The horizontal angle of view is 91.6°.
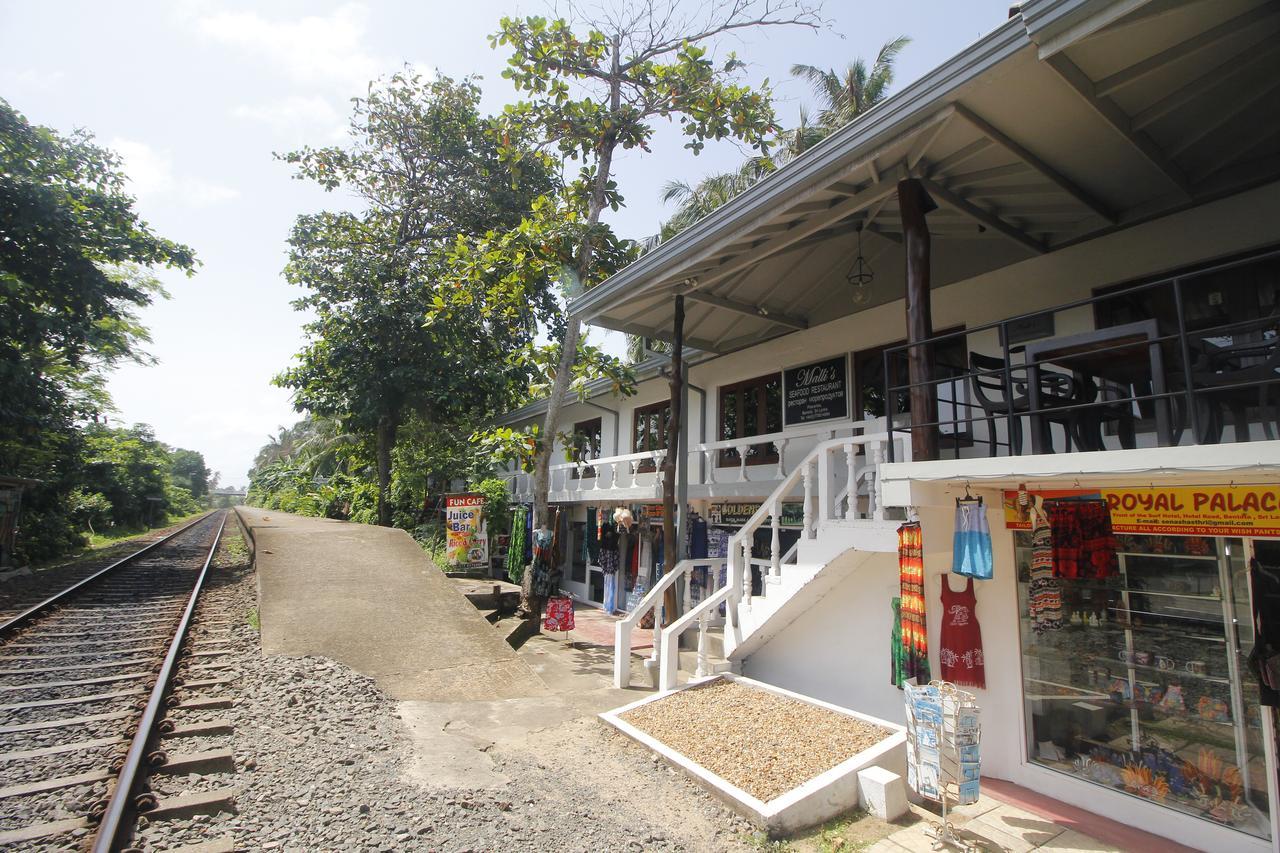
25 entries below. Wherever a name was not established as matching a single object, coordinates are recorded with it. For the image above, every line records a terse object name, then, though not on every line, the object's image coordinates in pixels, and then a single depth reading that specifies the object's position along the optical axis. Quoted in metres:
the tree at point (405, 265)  21.58
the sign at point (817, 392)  9.47
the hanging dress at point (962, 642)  5.80
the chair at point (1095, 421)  4.79
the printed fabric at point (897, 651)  5.87
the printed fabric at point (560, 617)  10.44
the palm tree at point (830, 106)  22.62
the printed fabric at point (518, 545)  16.19
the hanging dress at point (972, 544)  5.04
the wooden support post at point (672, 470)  9.28
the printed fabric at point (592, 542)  15.17
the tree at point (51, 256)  14.28
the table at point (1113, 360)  3.99
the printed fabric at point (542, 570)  10.90
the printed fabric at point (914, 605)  5.25
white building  4.33
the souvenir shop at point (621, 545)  11.45
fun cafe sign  14.16
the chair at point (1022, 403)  4.69
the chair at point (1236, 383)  3.54
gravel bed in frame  4.98
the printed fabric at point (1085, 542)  5.22
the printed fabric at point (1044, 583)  5.43
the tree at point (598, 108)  11.53
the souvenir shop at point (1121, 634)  4.45
